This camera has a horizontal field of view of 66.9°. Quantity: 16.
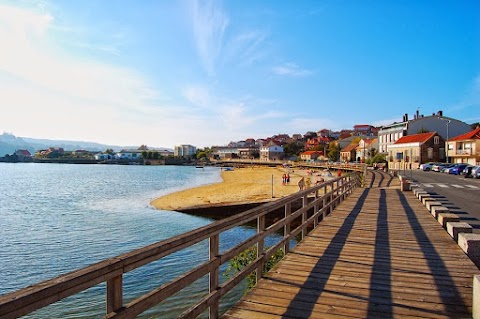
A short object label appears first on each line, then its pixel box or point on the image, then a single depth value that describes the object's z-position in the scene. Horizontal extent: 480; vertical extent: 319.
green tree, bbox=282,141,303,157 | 162.12
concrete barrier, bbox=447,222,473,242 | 7.99
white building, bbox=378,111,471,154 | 71.94
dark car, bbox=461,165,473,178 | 36.67
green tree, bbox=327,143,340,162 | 116.44
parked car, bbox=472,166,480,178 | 34.48
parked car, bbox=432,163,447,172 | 48.28
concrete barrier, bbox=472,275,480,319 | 3.73
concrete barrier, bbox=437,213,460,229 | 9.43
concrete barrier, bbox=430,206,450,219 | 11.01
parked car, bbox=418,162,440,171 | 52.44
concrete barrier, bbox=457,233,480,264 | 6.56
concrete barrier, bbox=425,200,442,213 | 12.22
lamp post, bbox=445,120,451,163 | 60.91
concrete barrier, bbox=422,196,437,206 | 13.96
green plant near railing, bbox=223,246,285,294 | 10.13
